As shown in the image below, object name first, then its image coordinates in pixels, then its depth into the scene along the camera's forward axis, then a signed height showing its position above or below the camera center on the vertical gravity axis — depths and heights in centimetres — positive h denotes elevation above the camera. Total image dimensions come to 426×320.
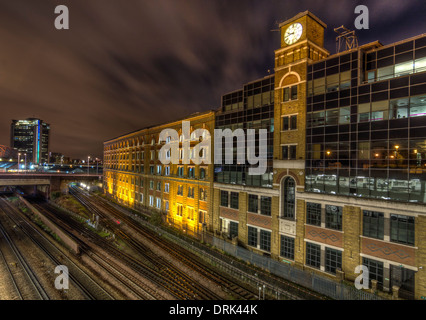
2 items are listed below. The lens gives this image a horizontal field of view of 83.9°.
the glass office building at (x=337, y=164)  1966 -9
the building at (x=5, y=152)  18562 +829
